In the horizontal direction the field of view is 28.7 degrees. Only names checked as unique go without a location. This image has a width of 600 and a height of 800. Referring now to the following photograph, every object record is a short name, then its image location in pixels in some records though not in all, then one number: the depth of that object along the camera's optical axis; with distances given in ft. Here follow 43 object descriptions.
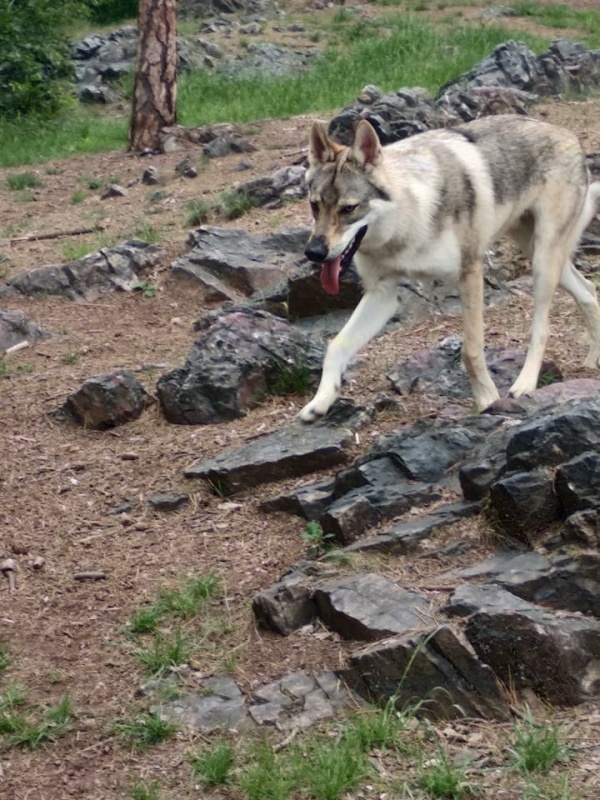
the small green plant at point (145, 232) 35.27
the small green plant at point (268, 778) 12.57
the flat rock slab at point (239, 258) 30.94
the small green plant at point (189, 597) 16.47
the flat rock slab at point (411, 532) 16.22
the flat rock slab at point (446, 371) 22.63
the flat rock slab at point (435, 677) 13.60
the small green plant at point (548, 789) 11.95
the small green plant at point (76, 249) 35.10
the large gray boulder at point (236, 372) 22.89
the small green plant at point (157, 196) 41.55
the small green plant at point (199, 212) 36.99
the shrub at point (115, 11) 100.53
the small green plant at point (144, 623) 16.29
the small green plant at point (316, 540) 17.21
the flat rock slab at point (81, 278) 32.14
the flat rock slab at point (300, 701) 13.89
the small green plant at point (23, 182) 47.27
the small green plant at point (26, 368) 26.73
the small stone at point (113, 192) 43.62
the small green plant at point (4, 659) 15.64
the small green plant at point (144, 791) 12.90
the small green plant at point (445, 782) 12.23
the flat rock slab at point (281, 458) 19.77
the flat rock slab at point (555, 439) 15.53
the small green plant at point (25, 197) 44.88
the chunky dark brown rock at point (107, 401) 23.29
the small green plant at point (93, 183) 45.73
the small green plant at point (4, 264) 34.28
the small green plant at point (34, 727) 14.15
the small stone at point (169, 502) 19.84
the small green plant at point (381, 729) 13.16
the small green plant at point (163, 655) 15.35
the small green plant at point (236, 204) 36.15
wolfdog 20.39
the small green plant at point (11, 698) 14.66
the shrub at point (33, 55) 66.39
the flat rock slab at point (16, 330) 28.50
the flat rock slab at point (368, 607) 14.47
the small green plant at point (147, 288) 31.52
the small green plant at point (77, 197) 43.70
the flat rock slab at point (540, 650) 13.56
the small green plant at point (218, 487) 19.97
